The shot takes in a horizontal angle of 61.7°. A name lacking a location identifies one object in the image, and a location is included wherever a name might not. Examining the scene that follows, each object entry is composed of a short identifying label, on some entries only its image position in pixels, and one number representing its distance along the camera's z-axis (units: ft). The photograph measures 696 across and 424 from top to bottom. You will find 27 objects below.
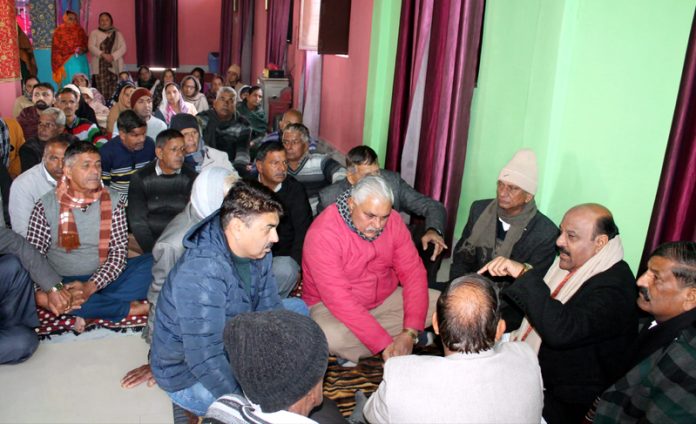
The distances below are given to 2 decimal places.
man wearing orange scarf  10.61
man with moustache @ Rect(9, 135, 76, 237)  11.32
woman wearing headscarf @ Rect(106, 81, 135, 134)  19.44
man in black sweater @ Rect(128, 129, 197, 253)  12.52
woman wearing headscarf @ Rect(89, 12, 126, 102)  34.06
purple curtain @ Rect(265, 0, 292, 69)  30.66
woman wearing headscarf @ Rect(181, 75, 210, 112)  22.75
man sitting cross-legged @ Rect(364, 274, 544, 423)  4.99
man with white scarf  7.24
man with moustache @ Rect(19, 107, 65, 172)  14.48
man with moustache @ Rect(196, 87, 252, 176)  19.26
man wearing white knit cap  9.72
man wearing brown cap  17.67
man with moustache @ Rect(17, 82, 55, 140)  17.28
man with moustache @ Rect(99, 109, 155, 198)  14.19
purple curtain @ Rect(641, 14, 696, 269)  7.45
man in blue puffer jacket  6.93
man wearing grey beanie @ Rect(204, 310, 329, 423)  4.45
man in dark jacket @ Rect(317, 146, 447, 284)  11.35
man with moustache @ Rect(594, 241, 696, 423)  5.57
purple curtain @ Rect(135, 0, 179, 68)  40.98
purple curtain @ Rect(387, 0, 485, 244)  12.70
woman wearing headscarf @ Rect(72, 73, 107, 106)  24.09
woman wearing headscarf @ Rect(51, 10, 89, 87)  32.07
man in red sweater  9.01
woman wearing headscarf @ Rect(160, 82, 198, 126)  20.03
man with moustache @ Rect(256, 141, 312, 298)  11.94
